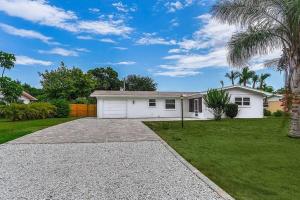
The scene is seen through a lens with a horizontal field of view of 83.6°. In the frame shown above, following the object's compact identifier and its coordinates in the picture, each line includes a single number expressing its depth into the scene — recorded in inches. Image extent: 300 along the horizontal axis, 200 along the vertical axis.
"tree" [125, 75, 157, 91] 1312.3
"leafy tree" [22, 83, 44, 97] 1335.4
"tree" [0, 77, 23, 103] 666.7
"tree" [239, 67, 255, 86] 1095.0
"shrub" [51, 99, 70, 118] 699.9
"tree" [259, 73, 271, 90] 1090.5
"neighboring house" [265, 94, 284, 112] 808.7
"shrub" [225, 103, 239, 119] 603.3
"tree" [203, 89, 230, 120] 550.0
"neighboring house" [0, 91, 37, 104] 963.6
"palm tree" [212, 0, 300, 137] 270.2
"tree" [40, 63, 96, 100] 935.0
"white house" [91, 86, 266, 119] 638.8
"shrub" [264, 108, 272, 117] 768.7
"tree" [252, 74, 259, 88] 1102.8
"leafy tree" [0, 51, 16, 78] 672.4
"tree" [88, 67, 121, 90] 1294.2
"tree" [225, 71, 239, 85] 1169.0
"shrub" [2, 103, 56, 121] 558.4
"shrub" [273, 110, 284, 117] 705.2
